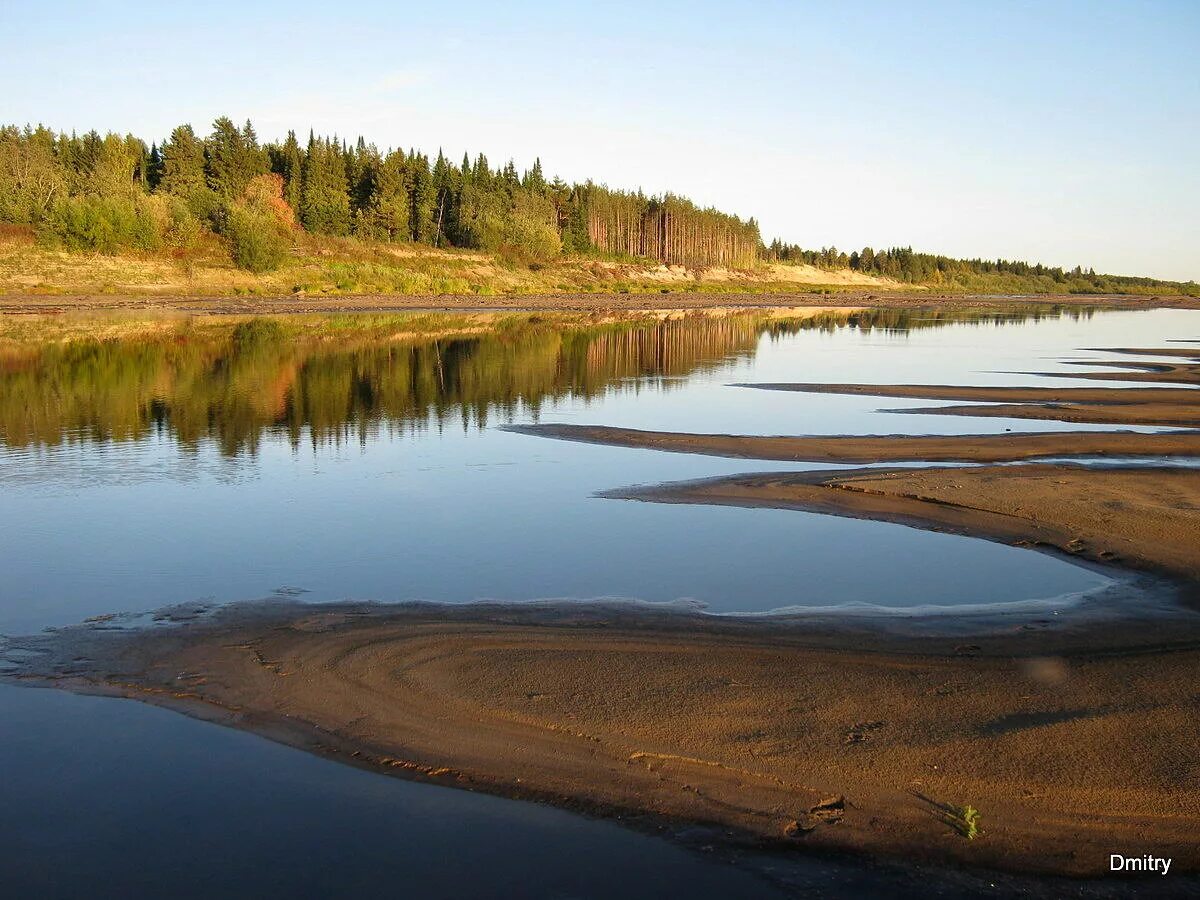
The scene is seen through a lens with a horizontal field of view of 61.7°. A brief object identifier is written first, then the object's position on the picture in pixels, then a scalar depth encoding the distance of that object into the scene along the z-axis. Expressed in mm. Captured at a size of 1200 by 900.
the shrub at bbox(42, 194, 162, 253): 75500
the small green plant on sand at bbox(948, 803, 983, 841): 6105
